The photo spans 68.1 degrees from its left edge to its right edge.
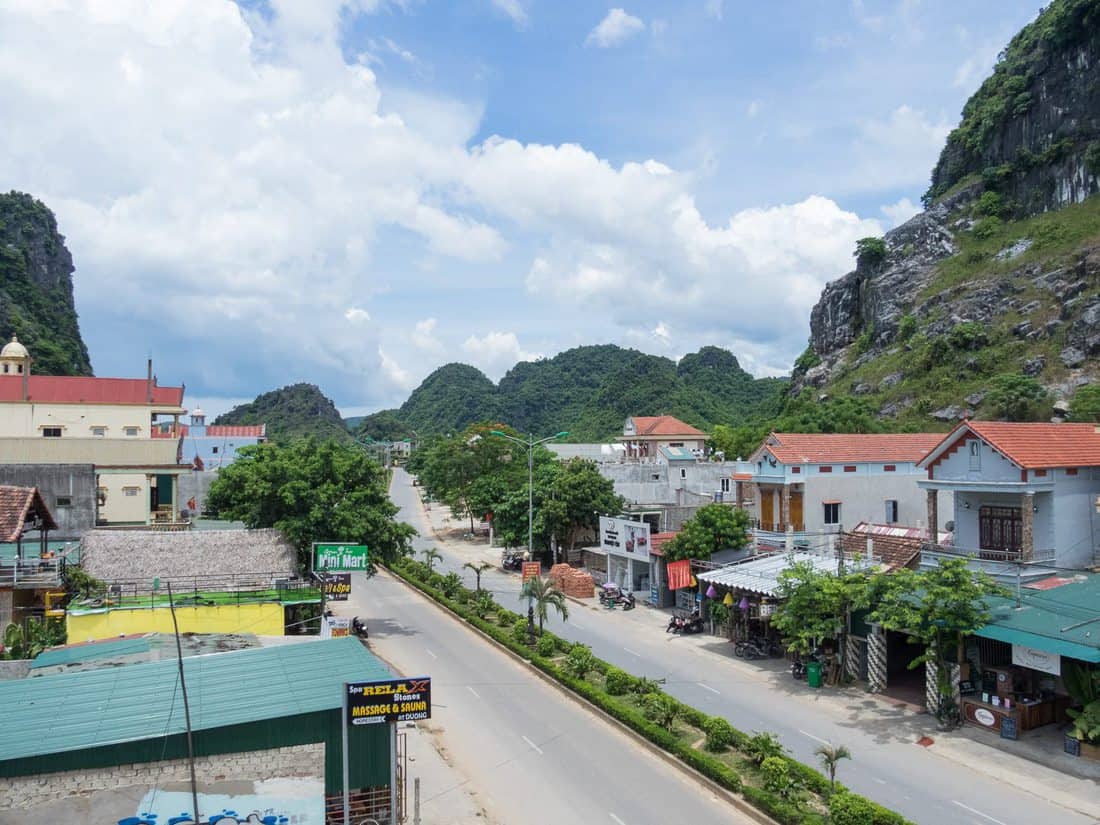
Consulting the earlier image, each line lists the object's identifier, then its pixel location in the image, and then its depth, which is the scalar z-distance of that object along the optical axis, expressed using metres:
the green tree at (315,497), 29.31
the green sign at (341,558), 26.52
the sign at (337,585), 26.41
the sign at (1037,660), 17.98
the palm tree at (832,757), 14.93
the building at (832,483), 32.16
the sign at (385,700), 12.66
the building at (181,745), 11.93
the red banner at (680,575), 31.28
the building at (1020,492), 23.22
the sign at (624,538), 36.34
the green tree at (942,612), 19.55
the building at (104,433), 41.34
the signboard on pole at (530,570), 30.64
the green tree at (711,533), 31.45
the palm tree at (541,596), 27.89
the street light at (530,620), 27.93
